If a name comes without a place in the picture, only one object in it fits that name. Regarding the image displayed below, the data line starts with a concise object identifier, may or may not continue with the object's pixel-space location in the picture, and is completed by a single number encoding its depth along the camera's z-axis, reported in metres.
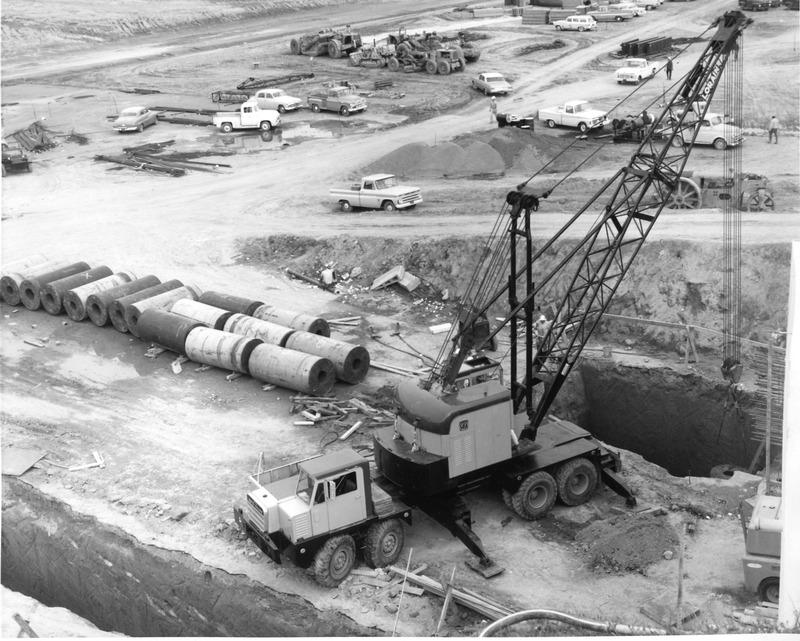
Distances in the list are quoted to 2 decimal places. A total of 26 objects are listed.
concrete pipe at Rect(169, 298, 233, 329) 32.97
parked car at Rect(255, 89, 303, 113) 59.00
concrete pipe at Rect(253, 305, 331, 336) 32.84
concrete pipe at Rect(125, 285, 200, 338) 33.88
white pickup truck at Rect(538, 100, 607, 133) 50.28
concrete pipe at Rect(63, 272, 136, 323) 35.31
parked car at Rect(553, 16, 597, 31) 74.69
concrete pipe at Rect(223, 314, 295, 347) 31.97
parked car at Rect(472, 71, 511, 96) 58.38
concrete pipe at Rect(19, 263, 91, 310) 36.34
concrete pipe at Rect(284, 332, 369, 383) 30.72
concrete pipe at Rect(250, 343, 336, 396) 29.97
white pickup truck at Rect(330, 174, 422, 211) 41.94
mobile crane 22.05
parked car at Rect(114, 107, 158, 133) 56.97
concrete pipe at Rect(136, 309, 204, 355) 32.38
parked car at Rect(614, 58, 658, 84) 57.97
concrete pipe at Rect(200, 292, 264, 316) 34.00
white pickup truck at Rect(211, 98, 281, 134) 55.00
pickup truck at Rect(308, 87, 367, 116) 57.59
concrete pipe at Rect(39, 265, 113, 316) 35.84
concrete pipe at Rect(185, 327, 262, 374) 31.08
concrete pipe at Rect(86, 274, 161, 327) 34.78
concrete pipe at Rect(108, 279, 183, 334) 34.28
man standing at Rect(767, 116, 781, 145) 46.25
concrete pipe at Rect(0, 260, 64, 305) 36.81
